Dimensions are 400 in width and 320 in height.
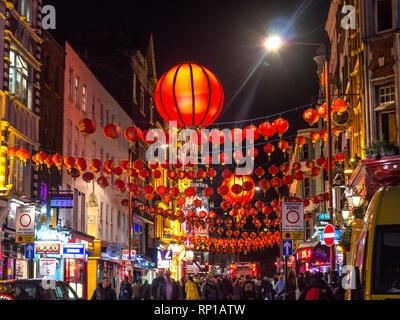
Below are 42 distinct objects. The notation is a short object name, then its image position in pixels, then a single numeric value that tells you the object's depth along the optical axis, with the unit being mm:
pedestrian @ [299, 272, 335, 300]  13312
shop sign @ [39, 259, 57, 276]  29172
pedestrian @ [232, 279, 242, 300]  33988
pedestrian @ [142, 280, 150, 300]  23852
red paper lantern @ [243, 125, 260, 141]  24920
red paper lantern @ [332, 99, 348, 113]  25984
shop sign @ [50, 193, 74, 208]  35031
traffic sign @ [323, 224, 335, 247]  23531
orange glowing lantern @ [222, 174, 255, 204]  31219
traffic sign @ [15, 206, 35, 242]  25344
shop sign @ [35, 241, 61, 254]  32438
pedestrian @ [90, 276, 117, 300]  19672
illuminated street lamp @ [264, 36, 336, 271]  24367
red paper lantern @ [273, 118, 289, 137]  24516
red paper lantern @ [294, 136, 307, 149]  29162
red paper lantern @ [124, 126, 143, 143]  25617
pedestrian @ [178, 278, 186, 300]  22966
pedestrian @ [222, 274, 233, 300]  31270
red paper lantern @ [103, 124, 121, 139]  24953
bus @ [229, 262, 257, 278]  96062
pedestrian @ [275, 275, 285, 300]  28348
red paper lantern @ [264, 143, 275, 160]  30219
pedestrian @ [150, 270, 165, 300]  23125
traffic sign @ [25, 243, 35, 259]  25802
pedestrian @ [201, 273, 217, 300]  23656
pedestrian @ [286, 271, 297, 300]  32012
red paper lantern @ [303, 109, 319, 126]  25334
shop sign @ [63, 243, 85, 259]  33562
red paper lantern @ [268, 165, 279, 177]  35350
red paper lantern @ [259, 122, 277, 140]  24625
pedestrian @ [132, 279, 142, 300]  32219
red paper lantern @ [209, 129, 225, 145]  23461
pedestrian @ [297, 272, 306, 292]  31859
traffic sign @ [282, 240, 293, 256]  21812
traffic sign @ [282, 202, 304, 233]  20797
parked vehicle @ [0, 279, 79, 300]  16719
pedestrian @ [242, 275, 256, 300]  25562
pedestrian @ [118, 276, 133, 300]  29058
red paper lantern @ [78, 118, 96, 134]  25359
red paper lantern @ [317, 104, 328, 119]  25906
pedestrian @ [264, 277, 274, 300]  34900
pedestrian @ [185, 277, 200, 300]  25734
